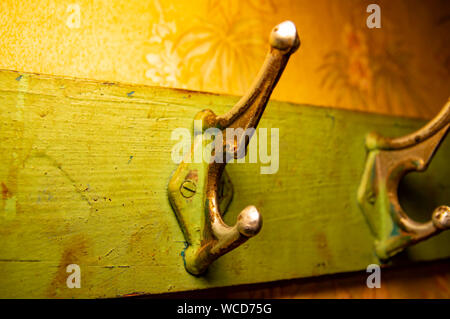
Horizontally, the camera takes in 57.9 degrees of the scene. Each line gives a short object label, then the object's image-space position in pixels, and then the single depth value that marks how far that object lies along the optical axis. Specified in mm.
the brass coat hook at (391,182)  472
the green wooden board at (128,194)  350
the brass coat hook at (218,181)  310
